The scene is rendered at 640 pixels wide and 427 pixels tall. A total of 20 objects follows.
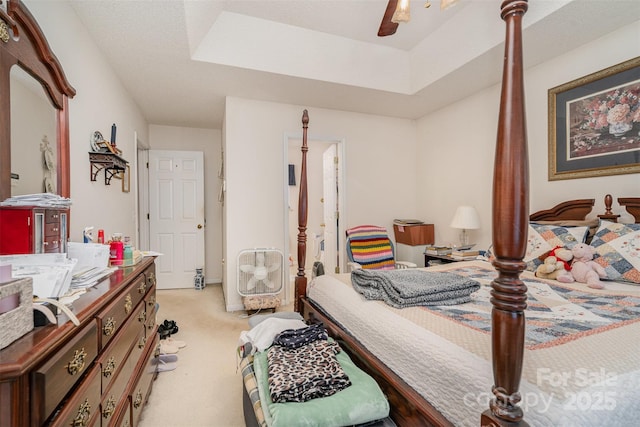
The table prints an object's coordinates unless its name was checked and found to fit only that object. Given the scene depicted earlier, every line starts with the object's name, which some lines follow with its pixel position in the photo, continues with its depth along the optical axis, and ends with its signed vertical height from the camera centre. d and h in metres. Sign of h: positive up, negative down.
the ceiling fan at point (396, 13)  1.59 +1.11
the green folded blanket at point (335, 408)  1.06 -0.70
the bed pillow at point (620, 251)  1.83 -0.24
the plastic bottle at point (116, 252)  1.75 -0.22
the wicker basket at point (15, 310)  0.66 -0.22
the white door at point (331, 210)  4.09 +0.05
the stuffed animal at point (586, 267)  1.86 -0.35
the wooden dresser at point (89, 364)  0.65 -0.43
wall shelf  2.23 +0.40
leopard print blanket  1.17 -0.66
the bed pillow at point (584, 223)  2.19 -0.09
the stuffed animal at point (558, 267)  1.98 -0.36
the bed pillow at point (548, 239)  2.15 -0.19
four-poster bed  0.74 -0.05
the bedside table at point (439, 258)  3.17 -0.50
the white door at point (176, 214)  4.61 +0.01
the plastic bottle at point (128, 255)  1.76 -0.24
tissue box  1.40 -0.18
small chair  3.35 -0.40
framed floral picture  2.23 +0.70
